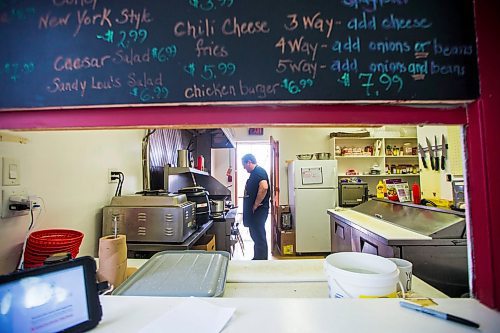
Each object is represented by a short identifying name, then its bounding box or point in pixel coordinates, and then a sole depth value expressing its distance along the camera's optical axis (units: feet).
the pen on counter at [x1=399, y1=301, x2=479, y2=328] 1.98
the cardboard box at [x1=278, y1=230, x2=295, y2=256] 15.72
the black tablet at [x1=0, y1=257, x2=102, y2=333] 1.76
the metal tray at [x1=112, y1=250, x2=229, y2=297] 2.65
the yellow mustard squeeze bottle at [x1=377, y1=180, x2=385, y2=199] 12.22
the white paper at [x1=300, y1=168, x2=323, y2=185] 15.76
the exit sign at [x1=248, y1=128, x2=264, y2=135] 21.02
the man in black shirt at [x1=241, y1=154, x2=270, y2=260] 13.04
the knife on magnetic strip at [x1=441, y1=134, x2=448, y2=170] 10.75
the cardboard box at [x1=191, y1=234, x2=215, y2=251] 8.15
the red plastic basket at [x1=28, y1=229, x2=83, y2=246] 3.84
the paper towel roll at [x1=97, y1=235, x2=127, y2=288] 2.92
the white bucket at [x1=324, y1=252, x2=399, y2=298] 2.36
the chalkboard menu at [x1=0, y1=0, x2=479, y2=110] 2.40
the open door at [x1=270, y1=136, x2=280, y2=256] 17.48
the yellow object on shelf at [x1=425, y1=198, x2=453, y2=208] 8.43
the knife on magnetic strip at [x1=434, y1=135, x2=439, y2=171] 11.41
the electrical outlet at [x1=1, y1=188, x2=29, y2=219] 3.83
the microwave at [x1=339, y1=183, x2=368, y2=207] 16.06
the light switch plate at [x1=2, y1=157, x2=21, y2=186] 3.84
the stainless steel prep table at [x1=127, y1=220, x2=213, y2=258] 6.27
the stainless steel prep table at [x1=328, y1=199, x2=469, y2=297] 6.08
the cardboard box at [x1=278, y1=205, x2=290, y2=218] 17.23
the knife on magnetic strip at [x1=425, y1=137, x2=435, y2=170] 11.67
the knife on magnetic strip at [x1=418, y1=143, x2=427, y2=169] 12.41
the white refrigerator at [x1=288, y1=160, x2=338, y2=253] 15.57
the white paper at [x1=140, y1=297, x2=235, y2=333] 1.94
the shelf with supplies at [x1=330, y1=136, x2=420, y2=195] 17.40
